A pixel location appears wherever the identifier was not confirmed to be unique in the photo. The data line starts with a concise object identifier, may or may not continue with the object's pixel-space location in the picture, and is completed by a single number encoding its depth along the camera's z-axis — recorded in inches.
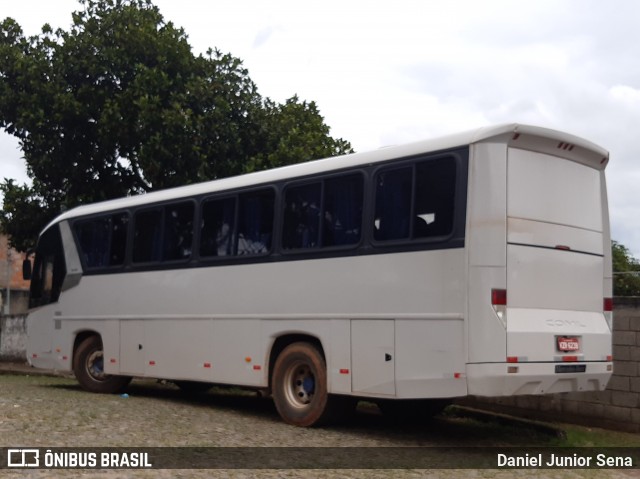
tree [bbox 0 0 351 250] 843.4
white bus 375.2
